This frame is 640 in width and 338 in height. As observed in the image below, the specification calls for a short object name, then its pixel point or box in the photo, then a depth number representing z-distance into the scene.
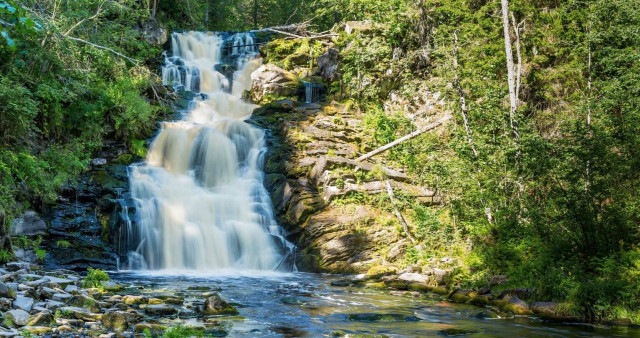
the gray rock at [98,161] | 17.31
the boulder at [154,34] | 30.04
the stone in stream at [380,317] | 8.73
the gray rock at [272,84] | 25.11
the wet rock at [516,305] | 9.38
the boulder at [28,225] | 13.34
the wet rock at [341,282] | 12.82
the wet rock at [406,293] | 11.70
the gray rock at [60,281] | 9.12
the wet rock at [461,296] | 10.93
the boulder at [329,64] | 25.83
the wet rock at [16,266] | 10.34
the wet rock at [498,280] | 11.20
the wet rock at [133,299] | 8.74
